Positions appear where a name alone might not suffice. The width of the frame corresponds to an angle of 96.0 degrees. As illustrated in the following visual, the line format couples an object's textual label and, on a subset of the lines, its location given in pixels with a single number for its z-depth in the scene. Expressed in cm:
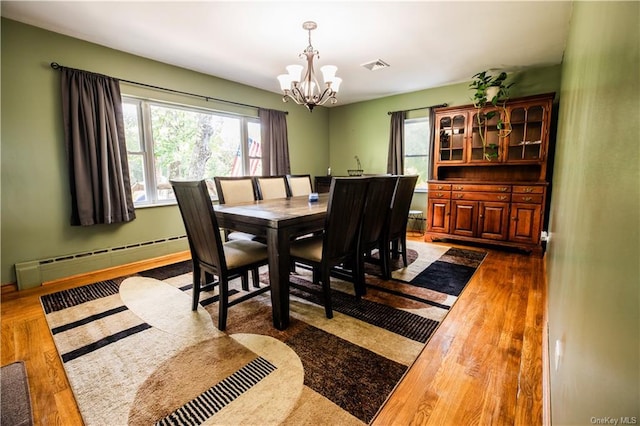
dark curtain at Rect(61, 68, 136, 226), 286
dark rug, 128
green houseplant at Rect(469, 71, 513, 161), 377
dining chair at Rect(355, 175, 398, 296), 233
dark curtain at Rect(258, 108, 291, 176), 475
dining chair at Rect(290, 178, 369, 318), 196
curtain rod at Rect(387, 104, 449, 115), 459
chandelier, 262
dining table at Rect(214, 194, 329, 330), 189
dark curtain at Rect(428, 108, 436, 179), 462
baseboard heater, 272
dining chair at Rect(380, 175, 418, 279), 279
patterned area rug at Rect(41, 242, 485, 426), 133
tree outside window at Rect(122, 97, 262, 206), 348
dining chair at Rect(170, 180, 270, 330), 182
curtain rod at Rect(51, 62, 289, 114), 279
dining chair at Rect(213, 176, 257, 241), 295
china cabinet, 357
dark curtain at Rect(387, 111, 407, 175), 500
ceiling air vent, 356
